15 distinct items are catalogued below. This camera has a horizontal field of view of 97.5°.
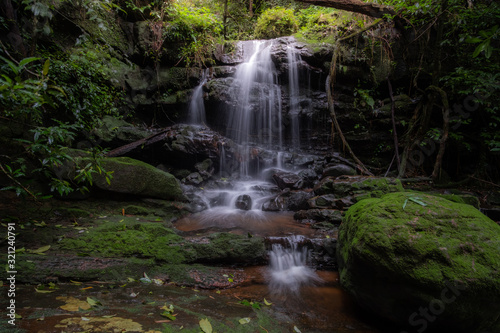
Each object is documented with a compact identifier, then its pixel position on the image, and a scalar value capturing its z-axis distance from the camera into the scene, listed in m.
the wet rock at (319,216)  5.23
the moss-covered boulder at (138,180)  4.86
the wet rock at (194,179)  7.77
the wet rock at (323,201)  5.81
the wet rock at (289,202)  6.45
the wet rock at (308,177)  7.77
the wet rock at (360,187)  5.64
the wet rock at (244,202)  6.56
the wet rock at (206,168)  8.14
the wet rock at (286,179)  7.64
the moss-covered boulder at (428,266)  2.12
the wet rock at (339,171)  7.45
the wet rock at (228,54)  10.32
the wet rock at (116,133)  7.04
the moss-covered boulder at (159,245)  3.09
